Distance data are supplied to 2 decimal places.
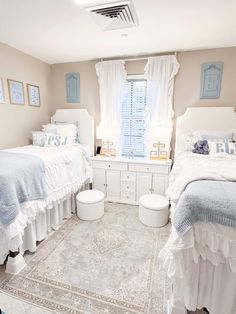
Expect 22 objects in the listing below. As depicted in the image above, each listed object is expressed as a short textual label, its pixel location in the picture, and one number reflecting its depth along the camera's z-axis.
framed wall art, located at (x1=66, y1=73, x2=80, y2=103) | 3.47
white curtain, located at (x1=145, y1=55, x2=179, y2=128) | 2.95
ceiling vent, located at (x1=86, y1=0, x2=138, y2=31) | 1.71
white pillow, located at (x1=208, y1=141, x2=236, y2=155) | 2.43
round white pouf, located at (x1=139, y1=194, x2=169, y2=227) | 2.41
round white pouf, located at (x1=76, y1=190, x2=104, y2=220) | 2.57
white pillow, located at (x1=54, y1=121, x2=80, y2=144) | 3.42
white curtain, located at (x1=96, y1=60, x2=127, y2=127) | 3.18
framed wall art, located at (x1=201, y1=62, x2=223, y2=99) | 2.85
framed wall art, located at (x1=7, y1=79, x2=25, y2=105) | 2.83
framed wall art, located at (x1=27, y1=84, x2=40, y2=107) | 3.19
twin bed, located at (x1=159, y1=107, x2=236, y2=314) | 1.11
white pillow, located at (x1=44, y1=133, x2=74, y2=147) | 2.92
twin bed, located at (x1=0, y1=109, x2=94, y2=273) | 1.61
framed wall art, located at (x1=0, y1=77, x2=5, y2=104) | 2.68
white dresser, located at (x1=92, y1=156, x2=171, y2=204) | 2.92
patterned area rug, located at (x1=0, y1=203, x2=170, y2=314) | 1.44
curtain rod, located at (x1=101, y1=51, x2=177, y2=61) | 2.96
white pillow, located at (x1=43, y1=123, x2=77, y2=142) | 3.16
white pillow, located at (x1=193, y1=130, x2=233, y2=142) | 2.67
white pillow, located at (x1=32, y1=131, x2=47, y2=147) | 2.97
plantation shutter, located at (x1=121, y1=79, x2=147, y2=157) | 3.23
